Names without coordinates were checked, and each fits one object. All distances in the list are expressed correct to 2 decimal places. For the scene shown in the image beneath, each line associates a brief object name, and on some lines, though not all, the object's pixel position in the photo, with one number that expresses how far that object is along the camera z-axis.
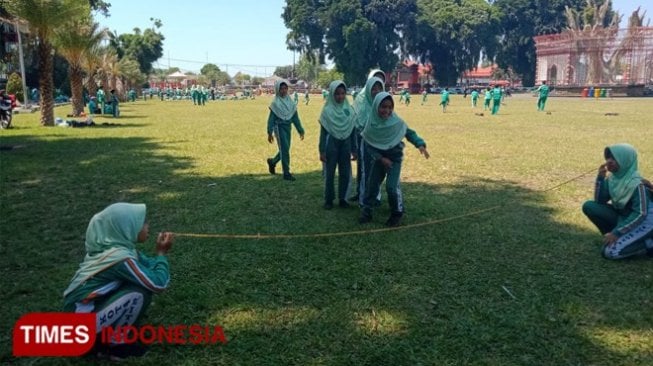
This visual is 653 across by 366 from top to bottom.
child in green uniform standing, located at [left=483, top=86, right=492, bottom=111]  25.19
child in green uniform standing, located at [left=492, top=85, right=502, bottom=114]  23.04
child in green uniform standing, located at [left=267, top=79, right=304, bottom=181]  7.82
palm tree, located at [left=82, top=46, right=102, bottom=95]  23.67
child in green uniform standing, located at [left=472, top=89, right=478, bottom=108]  30.83
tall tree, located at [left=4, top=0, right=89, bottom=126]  15.43
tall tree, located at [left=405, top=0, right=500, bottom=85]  63.38
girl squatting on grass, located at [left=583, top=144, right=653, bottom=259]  4.39
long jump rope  4.97
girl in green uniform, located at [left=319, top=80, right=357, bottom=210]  6.16
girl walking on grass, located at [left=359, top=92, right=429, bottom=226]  5.32
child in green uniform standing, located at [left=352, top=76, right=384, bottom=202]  6.07
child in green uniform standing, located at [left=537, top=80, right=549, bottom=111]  25.22
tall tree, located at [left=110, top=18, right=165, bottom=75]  59.31
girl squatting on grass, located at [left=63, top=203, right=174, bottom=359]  2.84
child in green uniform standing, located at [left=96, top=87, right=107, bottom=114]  23.08
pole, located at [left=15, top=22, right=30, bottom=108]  25.08
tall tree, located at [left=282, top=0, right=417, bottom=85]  59.56
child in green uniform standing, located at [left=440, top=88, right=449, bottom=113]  26.23
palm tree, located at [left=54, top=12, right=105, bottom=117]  20.45
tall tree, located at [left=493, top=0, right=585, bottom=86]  65.12
